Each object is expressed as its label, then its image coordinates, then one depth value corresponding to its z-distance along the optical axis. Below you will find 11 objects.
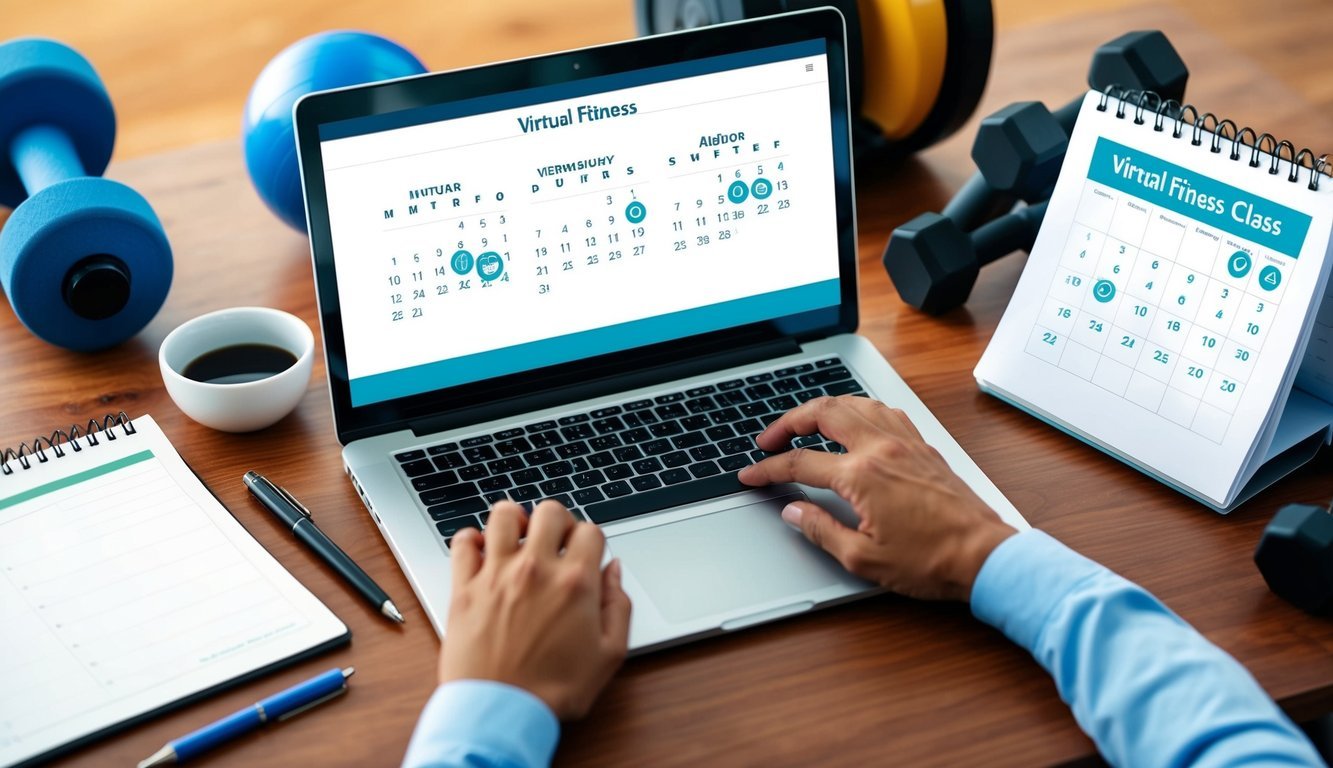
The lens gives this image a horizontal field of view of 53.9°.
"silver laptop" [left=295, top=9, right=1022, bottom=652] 0.98
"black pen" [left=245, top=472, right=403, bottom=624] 0.93
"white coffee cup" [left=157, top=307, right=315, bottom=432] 1.06
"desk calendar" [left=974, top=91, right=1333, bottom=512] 0.98
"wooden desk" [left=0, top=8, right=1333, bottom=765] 0.83
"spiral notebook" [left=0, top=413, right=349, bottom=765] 0.84
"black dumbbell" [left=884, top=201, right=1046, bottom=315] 1.21
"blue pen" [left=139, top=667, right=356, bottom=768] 0.81
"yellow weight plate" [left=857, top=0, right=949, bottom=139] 1.31
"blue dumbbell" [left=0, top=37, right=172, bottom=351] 1.11
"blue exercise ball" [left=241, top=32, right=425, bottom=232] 1.23
